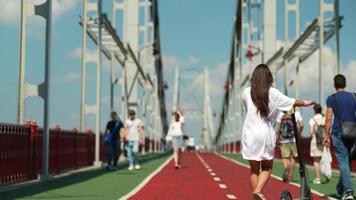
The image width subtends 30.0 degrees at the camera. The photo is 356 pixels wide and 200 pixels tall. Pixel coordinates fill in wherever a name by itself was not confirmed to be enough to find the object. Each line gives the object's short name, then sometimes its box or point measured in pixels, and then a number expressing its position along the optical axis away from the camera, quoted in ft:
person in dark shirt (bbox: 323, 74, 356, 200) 32.45
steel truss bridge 49.32
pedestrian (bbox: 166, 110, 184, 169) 71.05
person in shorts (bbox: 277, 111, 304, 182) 48.75
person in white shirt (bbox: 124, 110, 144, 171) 68.03
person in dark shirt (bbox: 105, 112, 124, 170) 67.92
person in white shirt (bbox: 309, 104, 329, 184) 49.32
